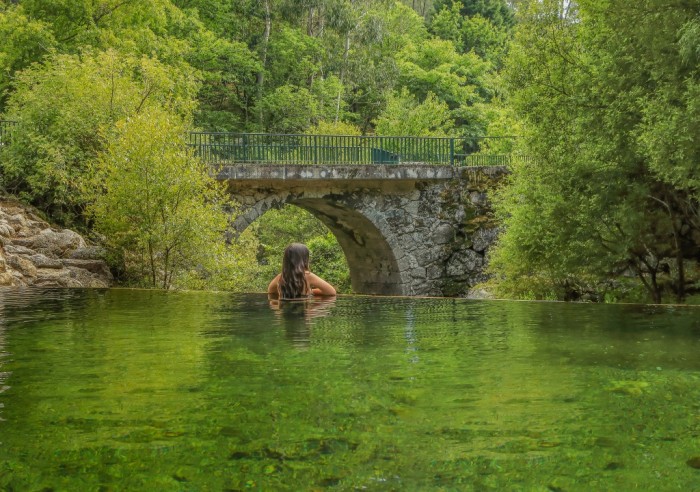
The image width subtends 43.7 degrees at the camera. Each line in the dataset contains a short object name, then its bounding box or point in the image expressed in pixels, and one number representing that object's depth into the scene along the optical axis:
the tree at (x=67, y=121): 17.52
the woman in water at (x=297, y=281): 9.13
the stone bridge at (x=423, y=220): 23.98
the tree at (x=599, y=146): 14.09
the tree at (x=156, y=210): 15.34
